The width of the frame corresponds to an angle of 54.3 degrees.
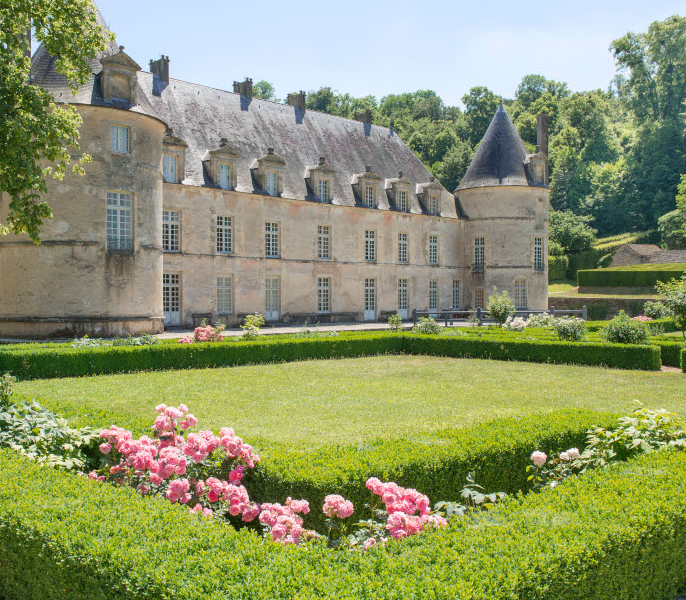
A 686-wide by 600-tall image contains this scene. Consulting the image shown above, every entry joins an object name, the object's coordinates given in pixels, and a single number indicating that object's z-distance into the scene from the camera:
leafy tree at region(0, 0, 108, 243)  12.59
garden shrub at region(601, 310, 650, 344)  16.94
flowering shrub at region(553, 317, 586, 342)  18.27
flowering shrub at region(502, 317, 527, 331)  21.44
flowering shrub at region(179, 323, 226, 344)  17.01
